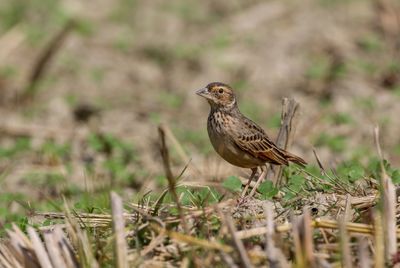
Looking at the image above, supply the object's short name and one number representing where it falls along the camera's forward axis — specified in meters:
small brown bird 13.26
